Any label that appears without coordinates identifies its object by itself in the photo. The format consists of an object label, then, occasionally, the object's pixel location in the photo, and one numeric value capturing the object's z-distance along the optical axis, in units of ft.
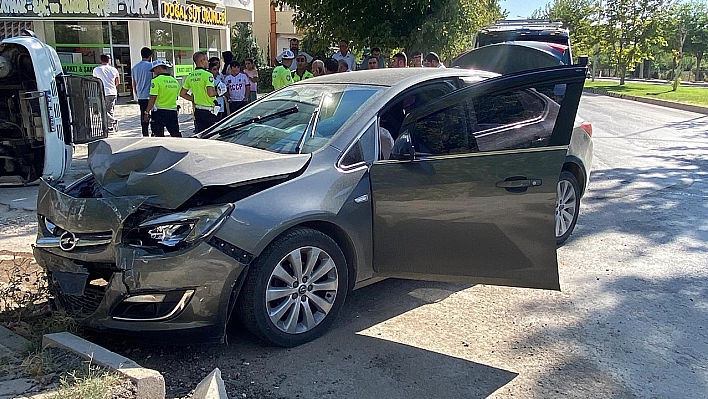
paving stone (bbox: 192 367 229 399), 9.75
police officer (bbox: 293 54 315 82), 39.36
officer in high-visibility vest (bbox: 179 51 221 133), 32.24
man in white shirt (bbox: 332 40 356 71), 41.66
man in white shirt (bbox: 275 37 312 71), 40.70
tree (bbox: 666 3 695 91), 110.83
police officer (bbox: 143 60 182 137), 31.76
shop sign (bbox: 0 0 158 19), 66.54
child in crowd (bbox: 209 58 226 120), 34.13
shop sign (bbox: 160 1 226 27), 70.85
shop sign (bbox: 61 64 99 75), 69.87
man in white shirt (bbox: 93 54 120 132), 43.73
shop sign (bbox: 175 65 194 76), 78.38
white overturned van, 25.84
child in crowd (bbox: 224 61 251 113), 35.35
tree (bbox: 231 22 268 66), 107.27
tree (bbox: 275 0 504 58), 49.11
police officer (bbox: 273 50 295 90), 35.86
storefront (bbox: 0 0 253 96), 66.95
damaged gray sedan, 11.32
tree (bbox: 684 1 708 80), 168.66
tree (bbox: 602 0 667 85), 110.73
